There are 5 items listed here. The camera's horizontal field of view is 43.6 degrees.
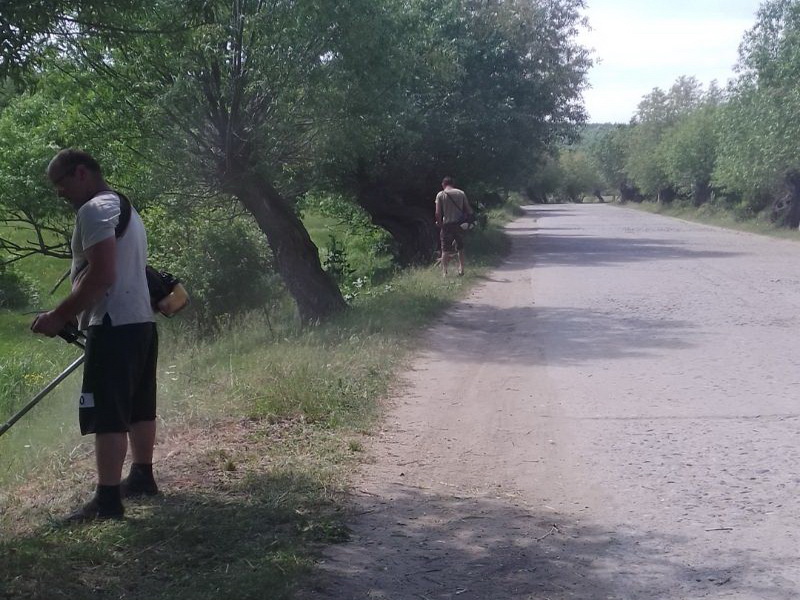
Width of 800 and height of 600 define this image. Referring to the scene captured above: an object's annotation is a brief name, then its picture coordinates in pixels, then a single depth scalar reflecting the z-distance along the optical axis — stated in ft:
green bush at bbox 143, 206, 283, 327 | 50.65
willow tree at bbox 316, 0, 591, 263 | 66.49
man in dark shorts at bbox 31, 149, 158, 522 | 15.47
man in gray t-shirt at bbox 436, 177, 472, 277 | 56.95
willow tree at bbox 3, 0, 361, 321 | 34.88
